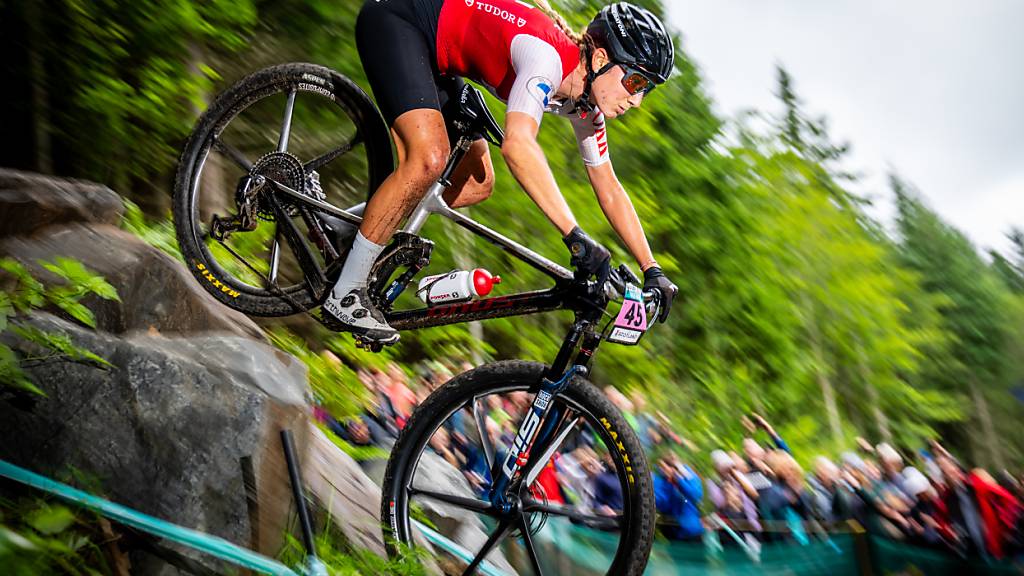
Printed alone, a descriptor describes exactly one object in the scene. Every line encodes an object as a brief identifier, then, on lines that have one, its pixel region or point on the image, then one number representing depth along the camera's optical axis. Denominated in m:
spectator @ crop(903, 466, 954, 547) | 5.56
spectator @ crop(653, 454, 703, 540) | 5.84
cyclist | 3.31
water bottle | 3.58
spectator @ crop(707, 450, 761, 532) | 6.75
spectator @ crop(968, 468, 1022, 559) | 5.23
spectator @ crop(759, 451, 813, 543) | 6.37
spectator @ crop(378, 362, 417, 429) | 7.12
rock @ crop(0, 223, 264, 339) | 4.30
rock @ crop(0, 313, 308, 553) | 3.39
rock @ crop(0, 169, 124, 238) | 4.49
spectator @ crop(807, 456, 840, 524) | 6.47
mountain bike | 3.37
